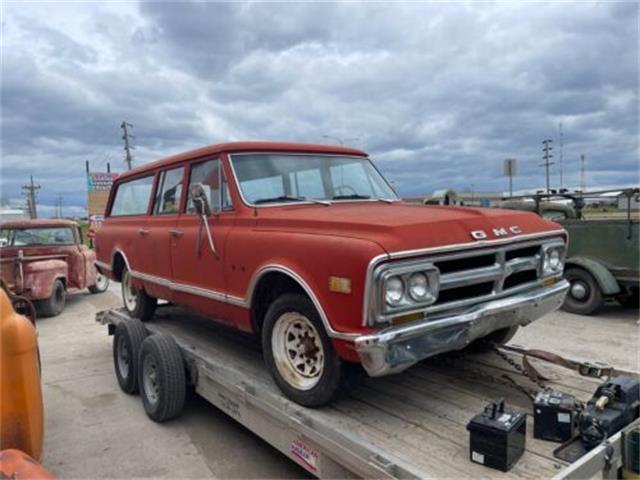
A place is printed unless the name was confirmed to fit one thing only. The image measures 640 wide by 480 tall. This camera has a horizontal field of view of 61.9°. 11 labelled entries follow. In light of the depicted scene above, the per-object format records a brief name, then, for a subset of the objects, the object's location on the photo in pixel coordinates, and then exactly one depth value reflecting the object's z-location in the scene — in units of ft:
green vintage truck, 26.96
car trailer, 8.47
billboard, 100.09
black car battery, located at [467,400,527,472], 8.22
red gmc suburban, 9.32
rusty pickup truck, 32.53
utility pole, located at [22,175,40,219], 166.61
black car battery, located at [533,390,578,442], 9.09
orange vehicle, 9.87
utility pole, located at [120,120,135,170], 122.58
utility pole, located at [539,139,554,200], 146.98
